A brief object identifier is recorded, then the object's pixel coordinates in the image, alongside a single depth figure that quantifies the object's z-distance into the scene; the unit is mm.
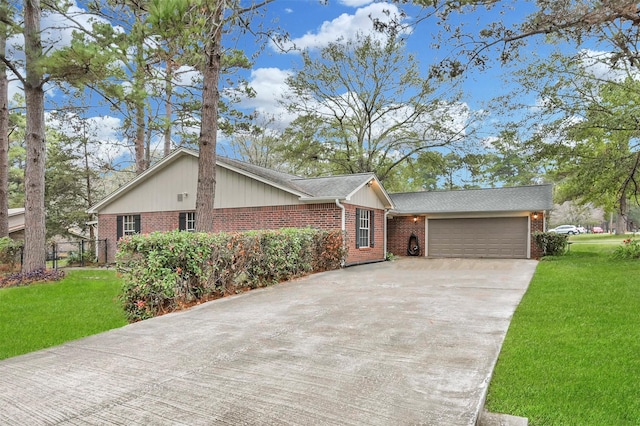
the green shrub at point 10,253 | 12570
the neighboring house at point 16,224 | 21406
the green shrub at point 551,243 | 15391
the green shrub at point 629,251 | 13555
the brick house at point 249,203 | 12625
